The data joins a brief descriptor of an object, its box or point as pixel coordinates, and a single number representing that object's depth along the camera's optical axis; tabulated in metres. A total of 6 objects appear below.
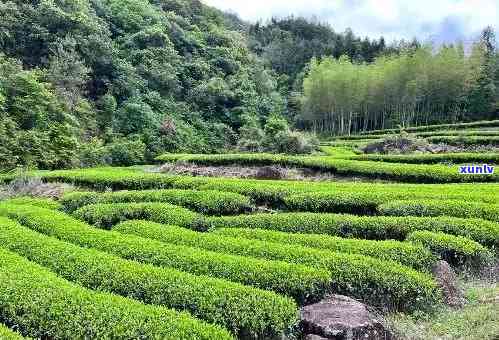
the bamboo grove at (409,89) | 60.53
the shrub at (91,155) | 34.56
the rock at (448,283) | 11.48
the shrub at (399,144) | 36.83
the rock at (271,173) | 26.59
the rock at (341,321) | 8.98
